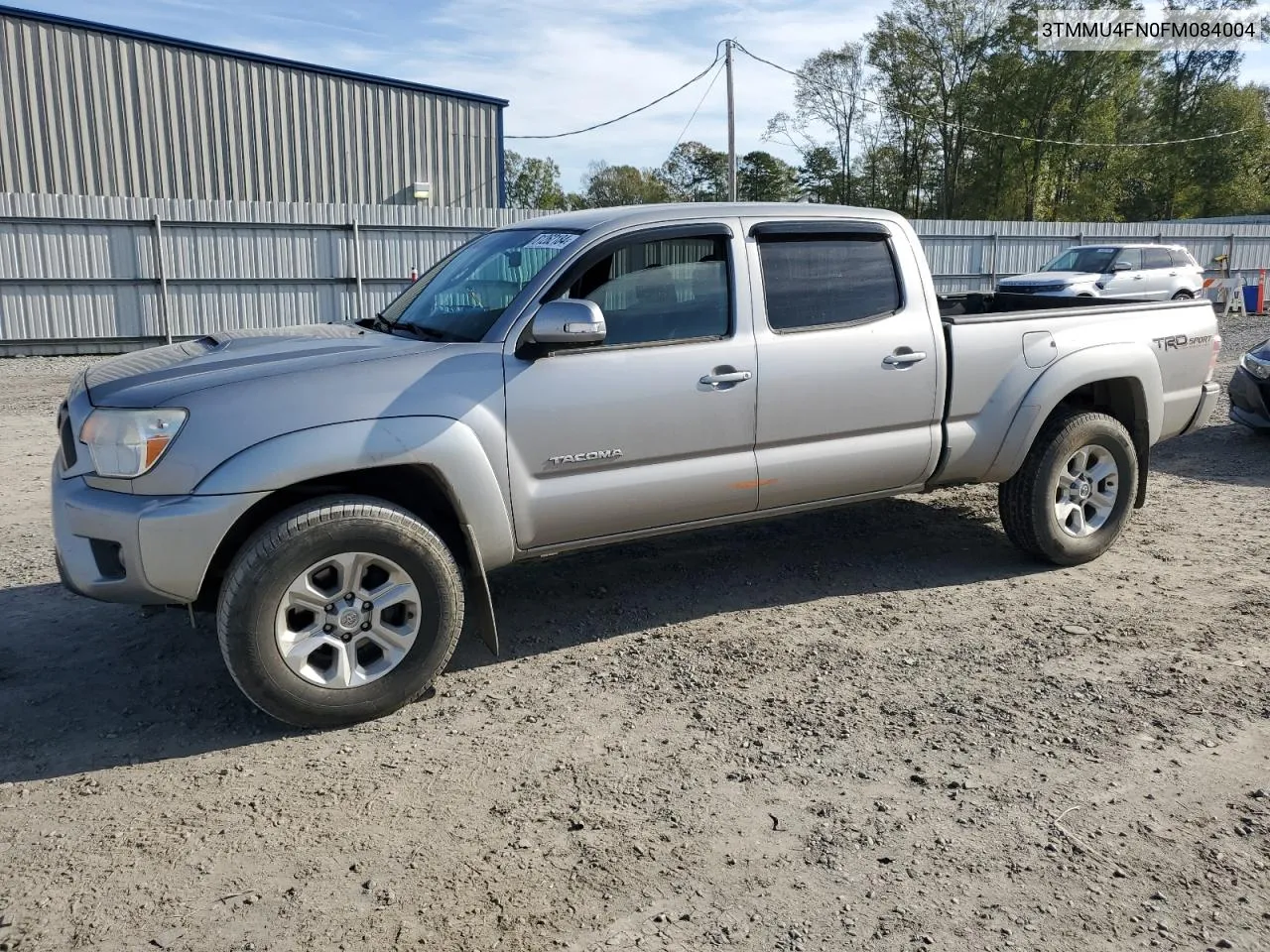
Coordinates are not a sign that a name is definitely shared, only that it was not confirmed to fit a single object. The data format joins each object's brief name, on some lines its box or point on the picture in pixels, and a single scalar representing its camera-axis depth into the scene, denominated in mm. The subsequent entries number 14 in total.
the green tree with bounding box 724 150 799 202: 67500
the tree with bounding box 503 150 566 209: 80250
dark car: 8953
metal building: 19438
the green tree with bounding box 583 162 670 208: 74125
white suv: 19453
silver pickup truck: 3674
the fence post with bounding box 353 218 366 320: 17766
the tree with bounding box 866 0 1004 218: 51125
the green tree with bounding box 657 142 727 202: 74375
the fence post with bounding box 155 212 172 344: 16422
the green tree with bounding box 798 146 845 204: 60406
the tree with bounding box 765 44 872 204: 55688
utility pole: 28252
